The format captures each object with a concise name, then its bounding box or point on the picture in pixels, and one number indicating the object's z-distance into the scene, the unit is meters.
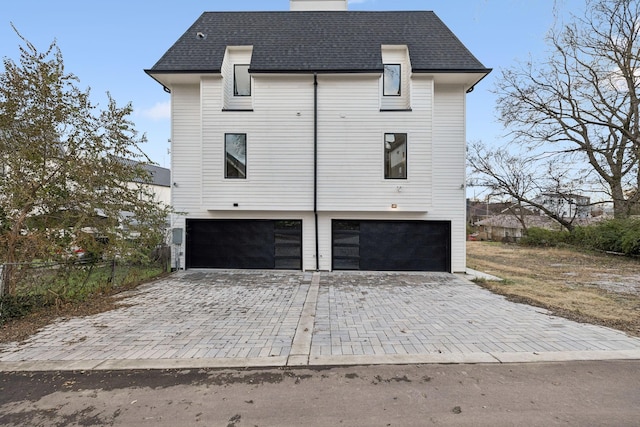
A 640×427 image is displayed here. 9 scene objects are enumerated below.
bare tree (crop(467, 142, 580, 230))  20.66
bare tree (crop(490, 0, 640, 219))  15.70
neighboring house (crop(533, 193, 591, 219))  20.52
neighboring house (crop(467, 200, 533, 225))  25.08
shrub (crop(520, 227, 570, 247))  23.05
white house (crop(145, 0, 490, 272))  10.35
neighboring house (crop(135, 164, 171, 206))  32.57
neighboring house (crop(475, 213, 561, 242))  28.56
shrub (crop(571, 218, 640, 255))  15.88
